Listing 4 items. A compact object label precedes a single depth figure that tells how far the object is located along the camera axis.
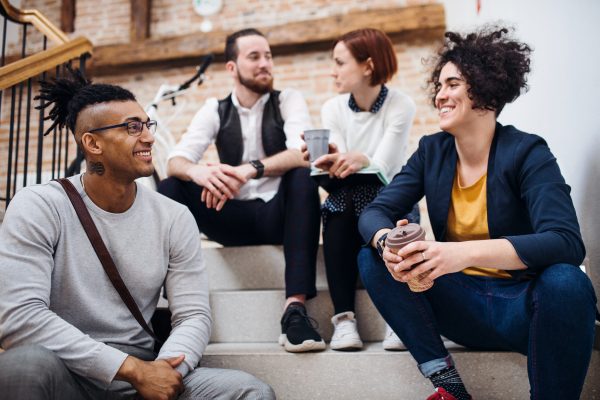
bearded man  1.58
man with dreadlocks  1.00
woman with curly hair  0.99
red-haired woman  1.57
